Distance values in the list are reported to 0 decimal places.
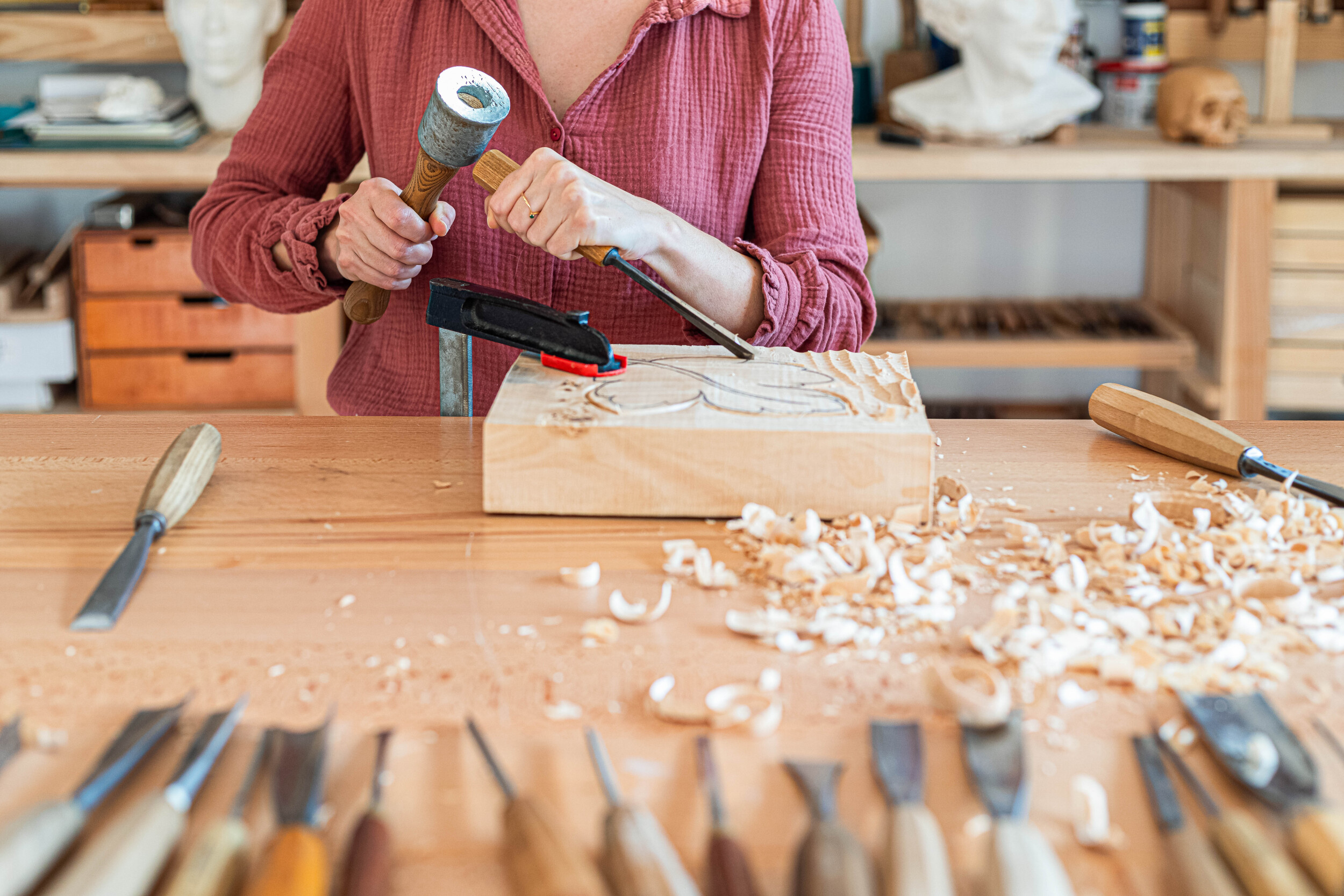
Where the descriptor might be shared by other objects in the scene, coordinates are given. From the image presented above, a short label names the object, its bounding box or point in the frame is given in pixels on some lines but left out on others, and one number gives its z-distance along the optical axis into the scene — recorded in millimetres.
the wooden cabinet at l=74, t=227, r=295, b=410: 2154
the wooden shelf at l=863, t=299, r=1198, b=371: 2201
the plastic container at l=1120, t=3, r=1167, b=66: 2232
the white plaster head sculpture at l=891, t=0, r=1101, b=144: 2016
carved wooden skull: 2053
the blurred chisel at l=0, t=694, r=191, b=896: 443
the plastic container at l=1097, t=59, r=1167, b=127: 2303
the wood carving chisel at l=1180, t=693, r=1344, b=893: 457
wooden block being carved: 794
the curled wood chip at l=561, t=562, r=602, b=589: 718
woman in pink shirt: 1198
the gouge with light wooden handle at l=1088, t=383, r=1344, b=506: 872
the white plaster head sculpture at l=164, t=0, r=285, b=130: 2131
